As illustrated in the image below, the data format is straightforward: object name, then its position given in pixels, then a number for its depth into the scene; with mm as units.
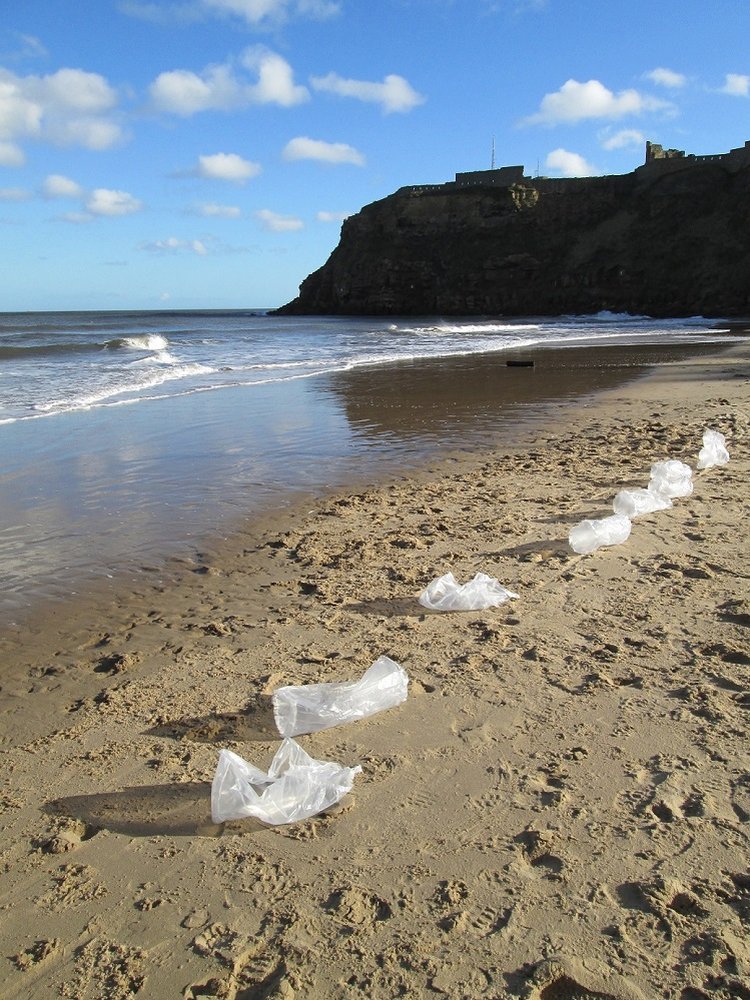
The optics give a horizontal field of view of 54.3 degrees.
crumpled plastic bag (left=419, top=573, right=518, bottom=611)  3906
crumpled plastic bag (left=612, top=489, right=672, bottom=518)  5195
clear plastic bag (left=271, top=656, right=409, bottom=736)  2863
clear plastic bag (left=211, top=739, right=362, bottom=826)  2373
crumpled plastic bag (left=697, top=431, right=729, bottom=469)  6602
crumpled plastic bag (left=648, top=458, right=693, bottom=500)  5621
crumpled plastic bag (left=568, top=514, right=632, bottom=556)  4605
